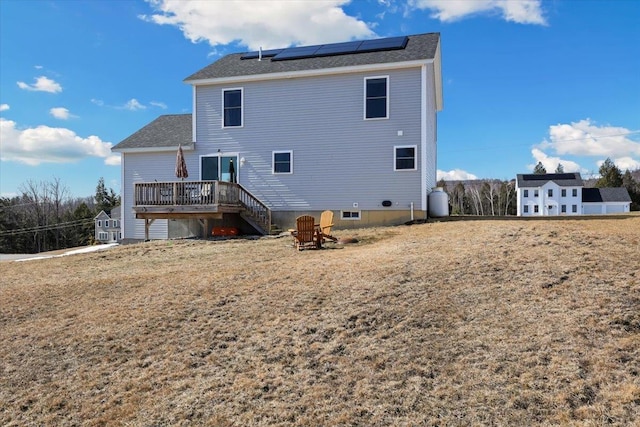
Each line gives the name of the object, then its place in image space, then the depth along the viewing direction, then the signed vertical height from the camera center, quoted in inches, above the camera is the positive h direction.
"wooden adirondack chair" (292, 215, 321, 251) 439.8 -25.4
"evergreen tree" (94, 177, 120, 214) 2673.7 +70.1
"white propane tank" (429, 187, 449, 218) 658.2 +4.3
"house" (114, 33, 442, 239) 602.9 +100.4
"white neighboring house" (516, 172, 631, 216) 2053.4 +49.7
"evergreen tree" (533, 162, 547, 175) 2924.2 +258.0
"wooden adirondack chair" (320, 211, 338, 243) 482.5 -18.3
